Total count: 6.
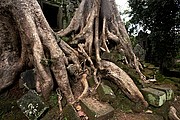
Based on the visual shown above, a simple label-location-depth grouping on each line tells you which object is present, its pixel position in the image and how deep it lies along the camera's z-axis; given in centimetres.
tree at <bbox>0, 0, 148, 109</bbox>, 272
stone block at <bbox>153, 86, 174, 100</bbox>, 295
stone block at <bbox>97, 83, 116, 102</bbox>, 274
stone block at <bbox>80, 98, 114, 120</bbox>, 232
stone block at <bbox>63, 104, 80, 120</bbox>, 231
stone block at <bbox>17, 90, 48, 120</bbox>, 233
